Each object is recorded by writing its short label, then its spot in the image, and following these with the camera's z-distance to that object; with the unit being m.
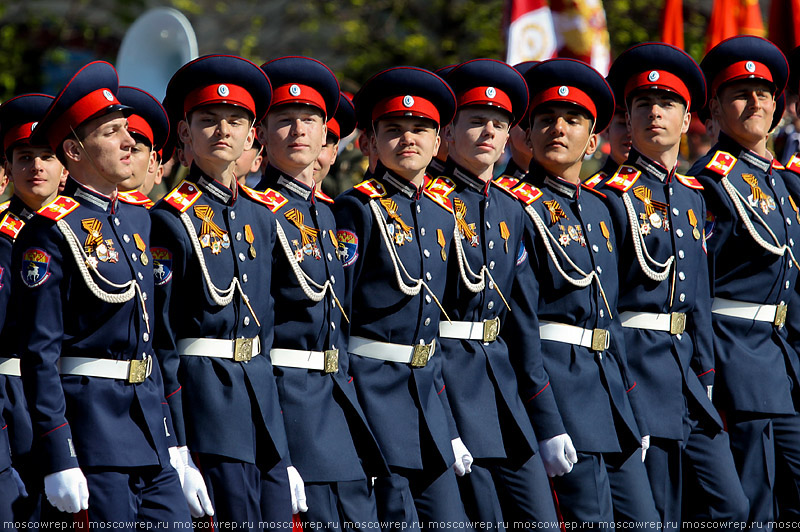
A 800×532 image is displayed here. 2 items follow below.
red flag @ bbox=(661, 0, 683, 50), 27.92
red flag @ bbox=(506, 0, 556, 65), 24.55
